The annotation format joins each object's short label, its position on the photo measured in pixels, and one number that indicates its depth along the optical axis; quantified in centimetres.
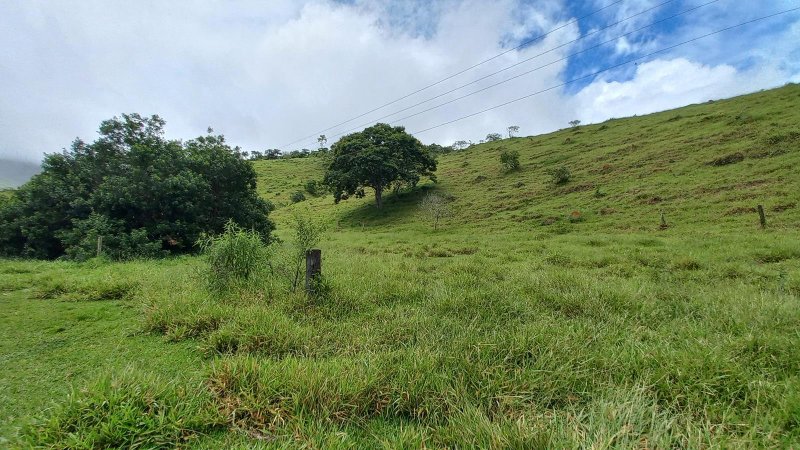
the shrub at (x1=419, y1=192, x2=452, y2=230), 2723
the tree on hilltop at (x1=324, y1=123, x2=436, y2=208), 3247
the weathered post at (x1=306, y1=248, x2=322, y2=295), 655
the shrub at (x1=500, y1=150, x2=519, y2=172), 3745
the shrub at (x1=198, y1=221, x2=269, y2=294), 736
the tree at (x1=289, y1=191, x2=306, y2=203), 4661
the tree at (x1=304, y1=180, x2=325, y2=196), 5000
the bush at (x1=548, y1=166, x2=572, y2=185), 2959
